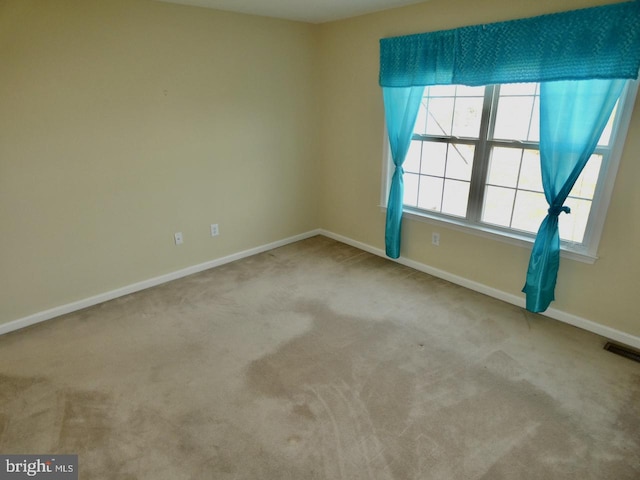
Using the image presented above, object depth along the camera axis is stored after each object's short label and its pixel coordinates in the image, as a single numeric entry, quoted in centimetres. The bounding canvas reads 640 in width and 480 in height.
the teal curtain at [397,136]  313
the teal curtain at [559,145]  220
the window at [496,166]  240
